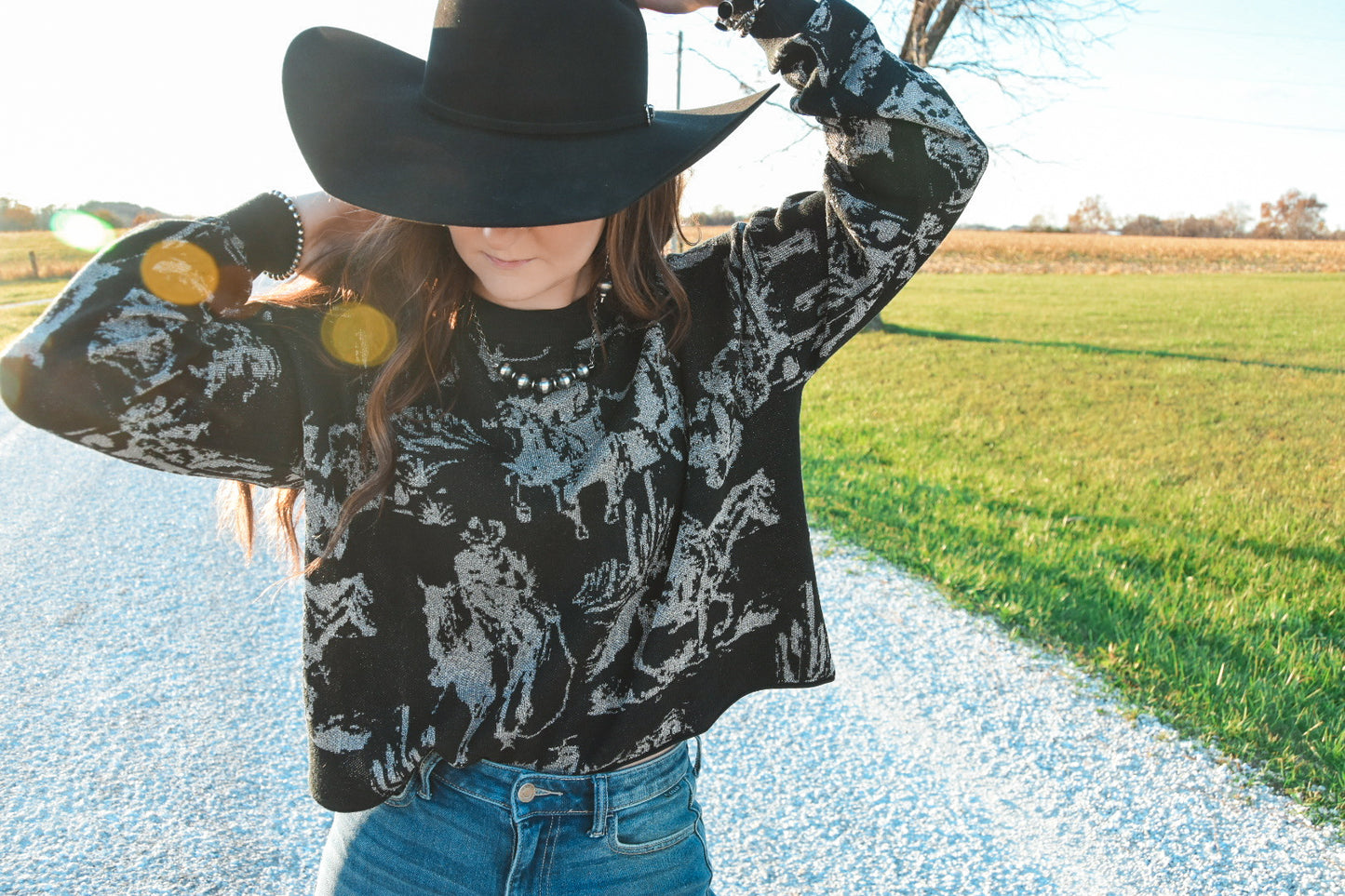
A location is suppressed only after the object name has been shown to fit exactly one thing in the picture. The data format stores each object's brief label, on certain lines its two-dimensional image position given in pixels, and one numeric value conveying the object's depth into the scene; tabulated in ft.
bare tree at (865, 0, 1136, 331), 48.21
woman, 4.11
